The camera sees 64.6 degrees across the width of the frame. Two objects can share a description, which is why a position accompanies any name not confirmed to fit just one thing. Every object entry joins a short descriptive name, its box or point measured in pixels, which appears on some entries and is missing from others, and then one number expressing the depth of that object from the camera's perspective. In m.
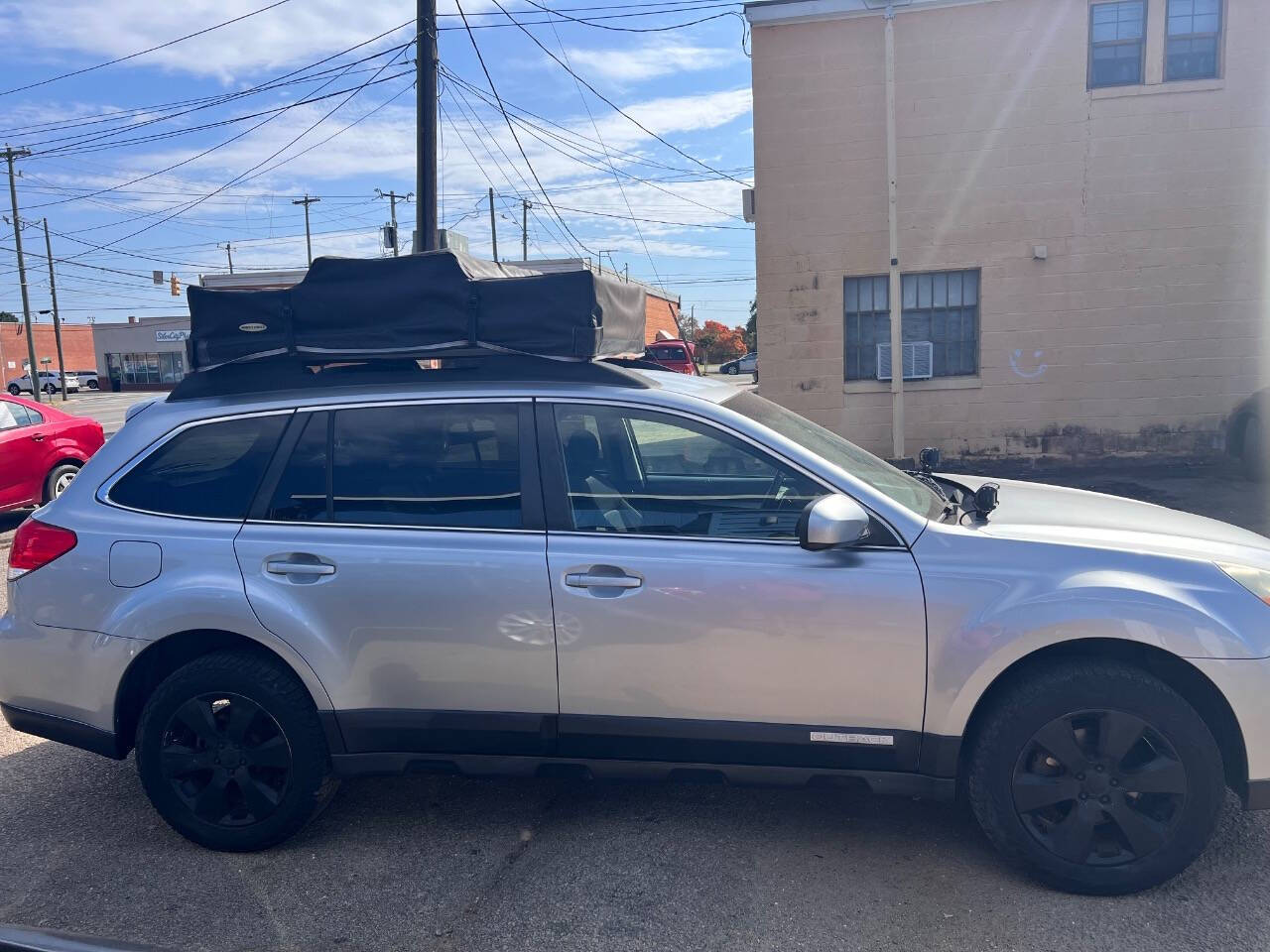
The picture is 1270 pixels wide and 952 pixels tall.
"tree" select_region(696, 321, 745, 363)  75.56
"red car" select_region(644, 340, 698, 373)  20.03
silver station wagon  3.17
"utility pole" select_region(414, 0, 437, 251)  12.32
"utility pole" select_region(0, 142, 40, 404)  44.06
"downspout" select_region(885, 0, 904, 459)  12.20
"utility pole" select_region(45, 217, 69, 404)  52.88
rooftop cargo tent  3.74
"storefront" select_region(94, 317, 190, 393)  72.50
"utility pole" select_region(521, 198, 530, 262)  54.97
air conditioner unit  12.91
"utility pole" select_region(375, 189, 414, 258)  50.94
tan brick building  12.06
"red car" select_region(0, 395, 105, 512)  10.12
